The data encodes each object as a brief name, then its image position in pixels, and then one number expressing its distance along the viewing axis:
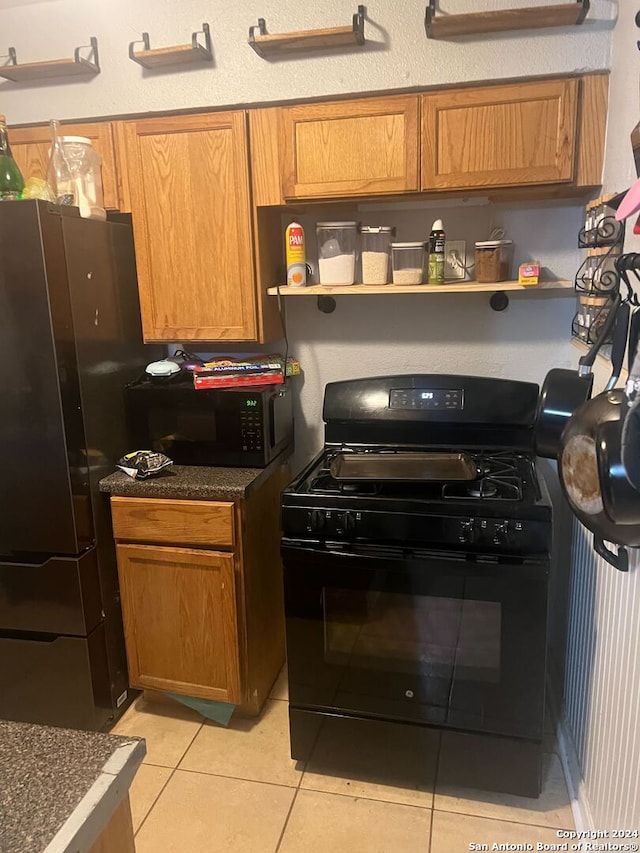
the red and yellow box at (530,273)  1.90
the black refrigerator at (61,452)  1.81
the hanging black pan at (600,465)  0.90
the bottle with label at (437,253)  2.01
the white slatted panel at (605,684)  1.26
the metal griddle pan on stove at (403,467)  1.79
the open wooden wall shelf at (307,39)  1.79
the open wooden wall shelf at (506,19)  1.68
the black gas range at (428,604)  1.66
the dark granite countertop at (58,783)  0.68
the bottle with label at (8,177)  1.83
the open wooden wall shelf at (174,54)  1.91
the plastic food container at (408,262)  2.03
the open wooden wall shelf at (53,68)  2.03
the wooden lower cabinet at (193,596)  1.99
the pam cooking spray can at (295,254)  2.11
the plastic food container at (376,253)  2.05
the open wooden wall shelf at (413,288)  1.92
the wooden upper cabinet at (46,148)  2.10
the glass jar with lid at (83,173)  2.02
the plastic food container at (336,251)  2.08
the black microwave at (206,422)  2.05
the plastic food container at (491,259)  1.95
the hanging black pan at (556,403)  1.28
